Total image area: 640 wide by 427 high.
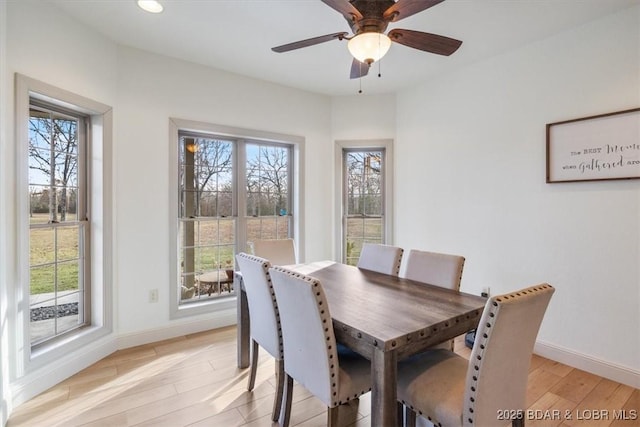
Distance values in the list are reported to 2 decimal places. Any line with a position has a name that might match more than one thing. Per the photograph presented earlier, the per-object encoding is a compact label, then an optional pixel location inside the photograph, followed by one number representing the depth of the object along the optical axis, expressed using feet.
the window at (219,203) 11.05
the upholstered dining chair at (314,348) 4.87
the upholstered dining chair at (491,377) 4.01
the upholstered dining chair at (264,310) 6.23
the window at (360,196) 13.71
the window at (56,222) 7.75
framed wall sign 7.61
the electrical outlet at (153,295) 10.05
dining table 4.36
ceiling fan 5.52
